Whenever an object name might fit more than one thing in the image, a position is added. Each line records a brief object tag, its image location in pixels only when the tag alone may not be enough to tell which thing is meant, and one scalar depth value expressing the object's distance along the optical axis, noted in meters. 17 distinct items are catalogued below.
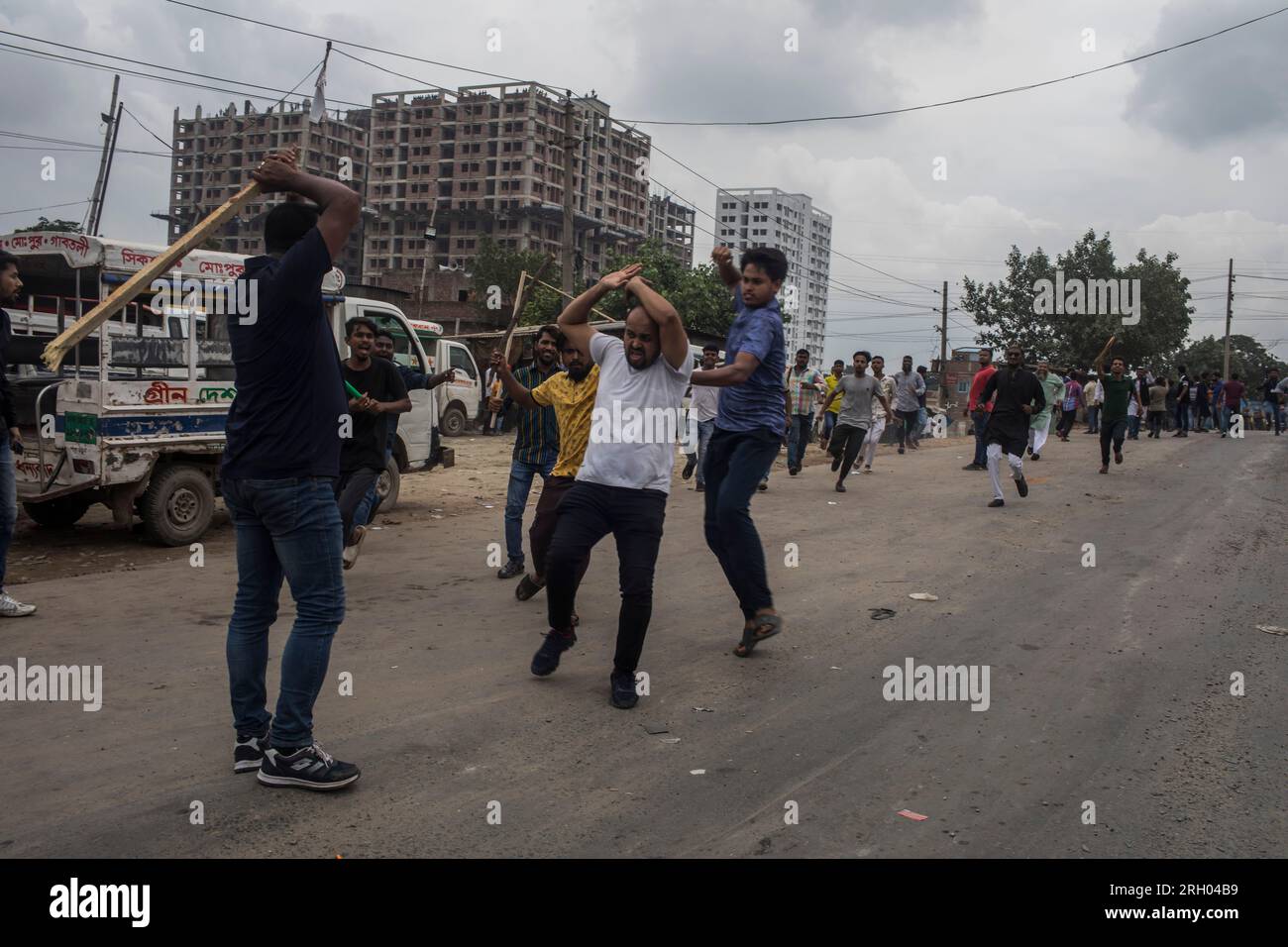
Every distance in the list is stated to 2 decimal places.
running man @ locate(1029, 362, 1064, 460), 17.67
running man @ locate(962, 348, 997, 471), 16.05
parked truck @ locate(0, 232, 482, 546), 8.45
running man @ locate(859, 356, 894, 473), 16.28
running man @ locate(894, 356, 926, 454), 20.66
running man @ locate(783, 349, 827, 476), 14.55
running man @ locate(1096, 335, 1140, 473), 15.44
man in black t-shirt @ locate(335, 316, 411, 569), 7.18
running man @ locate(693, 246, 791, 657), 5.36
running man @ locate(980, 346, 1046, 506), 12.46
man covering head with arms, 4.54
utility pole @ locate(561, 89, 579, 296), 23.83
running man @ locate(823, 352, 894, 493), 13.62
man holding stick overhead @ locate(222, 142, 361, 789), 3.35
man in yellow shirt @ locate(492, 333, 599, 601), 5.87
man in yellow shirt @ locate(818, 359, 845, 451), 17.01
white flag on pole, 21.52
